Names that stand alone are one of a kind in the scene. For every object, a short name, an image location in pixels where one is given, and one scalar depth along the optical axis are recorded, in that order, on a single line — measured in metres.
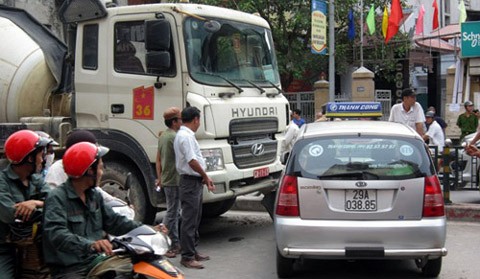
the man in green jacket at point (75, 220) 3.31
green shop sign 20.47
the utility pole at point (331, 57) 15.81
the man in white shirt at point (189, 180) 6.46
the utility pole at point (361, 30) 22.33
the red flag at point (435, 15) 24.70
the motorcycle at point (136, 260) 3.29
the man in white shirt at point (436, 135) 12.33
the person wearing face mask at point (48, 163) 5.65
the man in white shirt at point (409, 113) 9.12
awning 24.33
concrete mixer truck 7.28
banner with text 14.87
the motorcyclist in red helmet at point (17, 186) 3.50
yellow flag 21.60
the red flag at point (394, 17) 20.73
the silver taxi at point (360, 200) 5.42
